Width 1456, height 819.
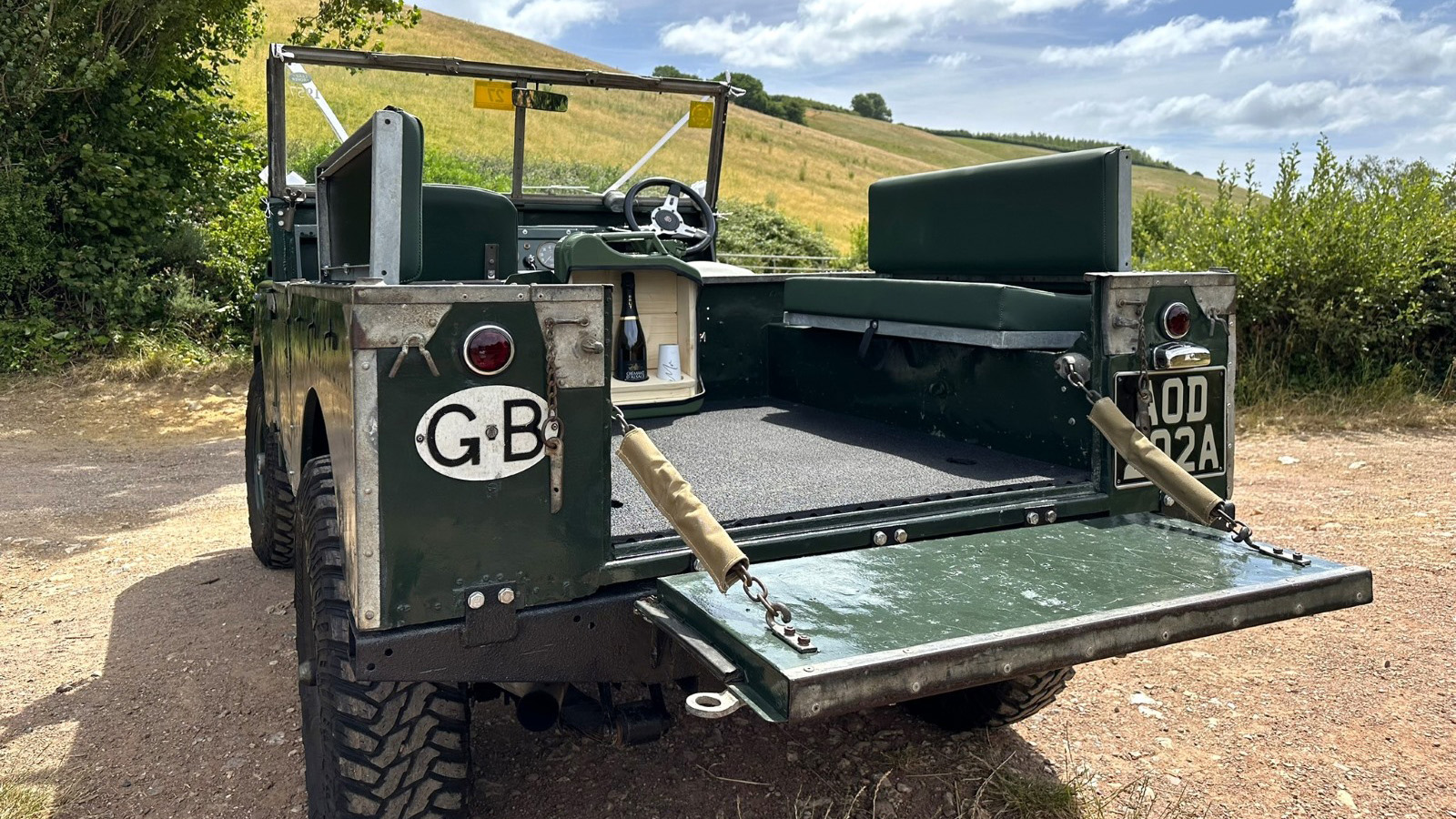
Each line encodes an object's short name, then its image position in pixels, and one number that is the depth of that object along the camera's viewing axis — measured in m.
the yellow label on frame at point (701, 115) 5.14
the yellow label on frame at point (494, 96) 4.59
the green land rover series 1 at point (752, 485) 1.95
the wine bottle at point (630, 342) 4.05
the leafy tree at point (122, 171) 10.30
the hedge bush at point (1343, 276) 8.66
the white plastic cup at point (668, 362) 4.12
